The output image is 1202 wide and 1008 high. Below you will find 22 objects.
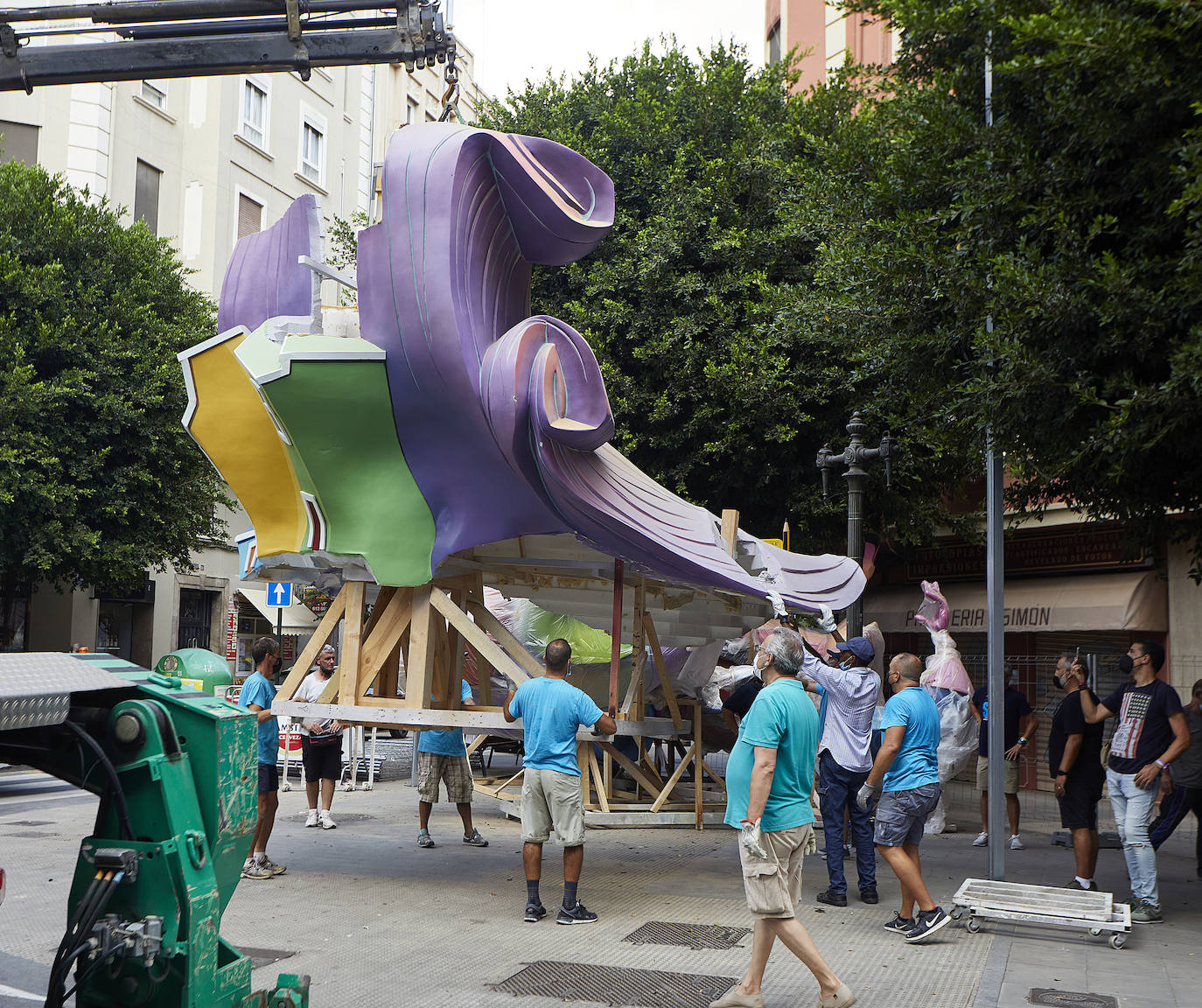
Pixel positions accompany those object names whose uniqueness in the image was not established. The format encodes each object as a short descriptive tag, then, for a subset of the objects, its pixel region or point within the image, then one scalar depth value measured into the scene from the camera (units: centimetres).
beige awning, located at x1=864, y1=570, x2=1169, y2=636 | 1688
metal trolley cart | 758
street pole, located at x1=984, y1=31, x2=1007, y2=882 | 873
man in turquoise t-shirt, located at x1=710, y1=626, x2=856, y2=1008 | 591
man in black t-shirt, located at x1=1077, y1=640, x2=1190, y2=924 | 832
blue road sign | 1803
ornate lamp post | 1384
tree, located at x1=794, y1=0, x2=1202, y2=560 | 710
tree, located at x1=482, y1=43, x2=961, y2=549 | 1700
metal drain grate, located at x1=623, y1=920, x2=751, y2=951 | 757
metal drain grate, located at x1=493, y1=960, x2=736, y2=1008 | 628
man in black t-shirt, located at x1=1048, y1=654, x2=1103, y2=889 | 892
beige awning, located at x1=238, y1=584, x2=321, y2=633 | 2917
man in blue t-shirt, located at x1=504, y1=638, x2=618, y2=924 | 810
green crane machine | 380
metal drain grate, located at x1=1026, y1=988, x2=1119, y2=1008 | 628
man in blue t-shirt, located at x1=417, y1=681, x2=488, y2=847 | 1116
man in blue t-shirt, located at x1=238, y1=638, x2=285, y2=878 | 955
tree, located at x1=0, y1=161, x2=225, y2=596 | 1950
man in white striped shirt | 902
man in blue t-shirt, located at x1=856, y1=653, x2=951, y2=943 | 766
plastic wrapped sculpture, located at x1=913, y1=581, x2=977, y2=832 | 1295
